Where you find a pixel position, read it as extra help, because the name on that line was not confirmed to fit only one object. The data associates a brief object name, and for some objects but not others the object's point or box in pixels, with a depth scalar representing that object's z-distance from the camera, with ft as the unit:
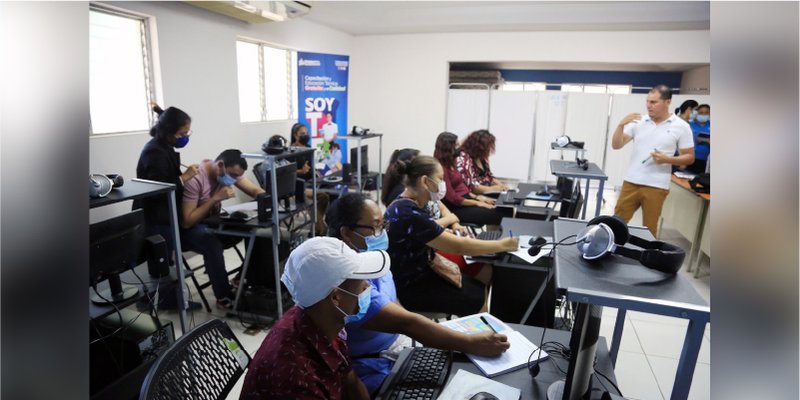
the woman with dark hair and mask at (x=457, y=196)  13.24
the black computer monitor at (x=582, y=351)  3.41
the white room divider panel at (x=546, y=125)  24.45
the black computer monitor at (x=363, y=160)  18.67
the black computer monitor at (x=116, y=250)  5.73
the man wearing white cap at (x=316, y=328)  3.63
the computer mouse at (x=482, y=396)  3.92
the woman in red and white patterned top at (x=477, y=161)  14.66
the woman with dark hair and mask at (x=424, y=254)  7.30
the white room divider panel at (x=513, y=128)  24.81
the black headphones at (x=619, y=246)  3.08
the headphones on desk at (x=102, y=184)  5.76
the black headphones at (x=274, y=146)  10.02
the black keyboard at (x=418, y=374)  4.17
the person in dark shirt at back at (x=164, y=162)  9.11
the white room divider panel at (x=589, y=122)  24.08
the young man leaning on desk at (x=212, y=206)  9.92
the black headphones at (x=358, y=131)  20.67
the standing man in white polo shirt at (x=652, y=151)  11.39
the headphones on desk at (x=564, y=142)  11.72
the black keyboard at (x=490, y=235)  8.91
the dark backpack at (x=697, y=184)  11.45
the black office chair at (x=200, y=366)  3.51
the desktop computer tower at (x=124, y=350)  6.07
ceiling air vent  13.55
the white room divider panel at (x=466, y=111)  25.07
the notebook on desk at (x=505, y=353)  4.53
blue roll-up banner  19.47
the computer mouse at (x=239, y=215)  9.77
